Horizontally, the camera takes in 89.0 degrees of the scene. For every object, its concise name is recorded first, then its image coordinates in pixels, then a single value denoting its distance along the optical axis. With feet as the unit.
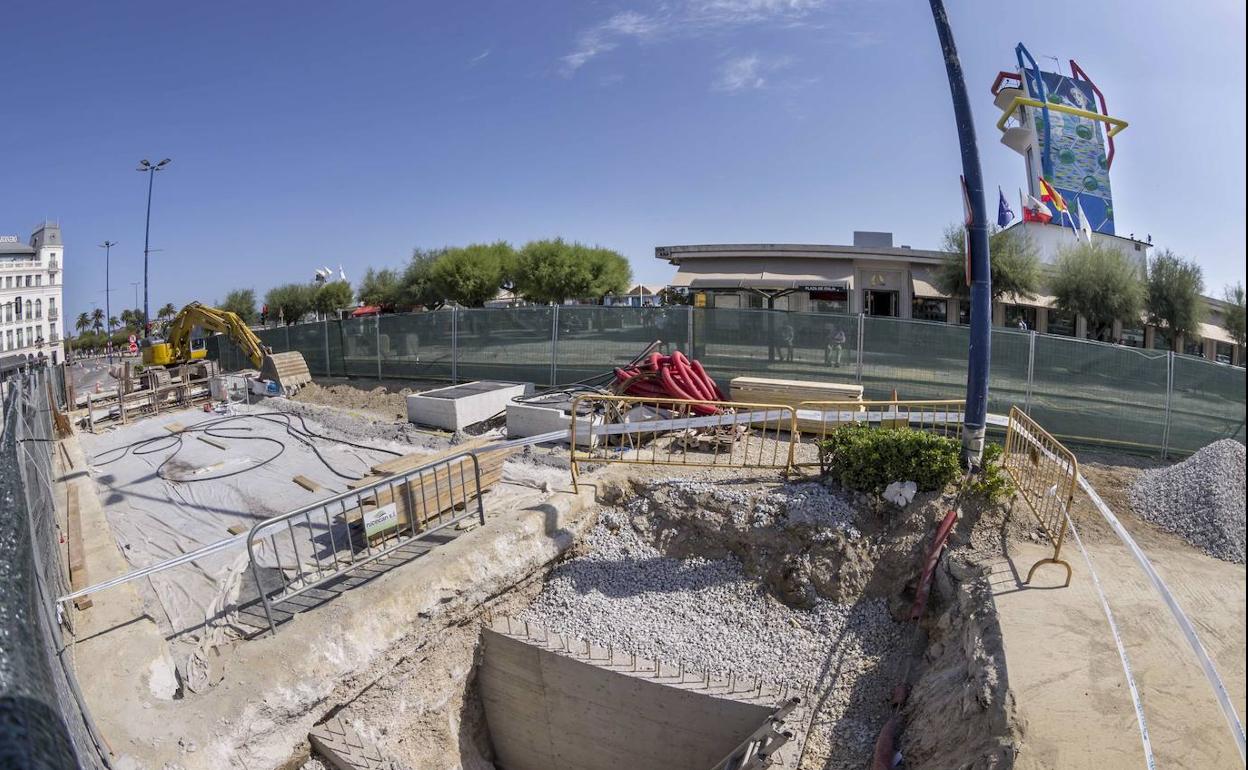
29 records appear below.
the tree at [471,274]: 114.01
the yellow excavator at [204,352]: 57.62
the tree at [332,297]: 161.38
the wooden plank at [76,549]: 18.92
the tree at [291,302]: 170.91
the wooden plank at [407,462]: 29.55
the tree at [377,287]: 152.97
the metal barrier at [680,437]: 27.63
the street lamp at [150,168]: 96.78
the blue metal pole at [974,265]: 22.85
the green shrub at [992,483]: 22.89
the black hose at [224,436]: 34.99
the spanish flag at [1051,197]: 67.82
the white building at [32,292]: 139.44
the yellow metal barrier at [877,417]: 28.94
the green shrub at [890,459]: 23.45
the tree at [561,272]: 106.32
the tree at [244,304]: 181.76
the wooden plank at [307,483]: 31.44
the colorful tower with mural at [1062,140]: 88.99
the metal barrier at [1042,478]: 20.36
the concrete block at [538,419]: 37.01
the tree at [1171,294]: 47.93
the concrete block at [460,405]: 41.60
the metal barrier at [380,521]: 21.42
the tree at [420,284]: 127.03
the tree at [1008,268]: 67.00
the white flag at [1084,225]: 69.19
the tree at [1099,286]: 58.85
